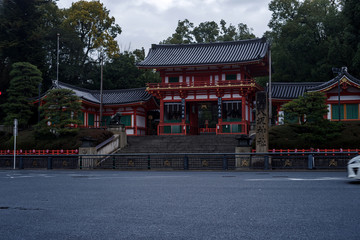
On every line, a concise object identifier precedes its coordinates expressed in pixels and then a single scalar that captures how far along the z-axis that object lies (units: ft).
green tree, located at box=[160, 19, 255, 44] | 207.96
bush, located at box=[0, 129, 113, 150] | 92.38
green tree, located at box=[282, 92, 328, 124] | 83.05
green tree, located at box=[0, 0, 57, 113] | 137.39
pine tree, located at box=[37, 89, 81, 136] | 97.06
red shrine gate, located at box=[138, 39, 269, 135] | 118.32
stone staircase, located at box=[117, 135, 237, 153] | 91.22
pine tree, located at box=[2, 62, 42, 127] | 112.57
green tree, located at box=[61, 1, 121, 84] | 167.43
